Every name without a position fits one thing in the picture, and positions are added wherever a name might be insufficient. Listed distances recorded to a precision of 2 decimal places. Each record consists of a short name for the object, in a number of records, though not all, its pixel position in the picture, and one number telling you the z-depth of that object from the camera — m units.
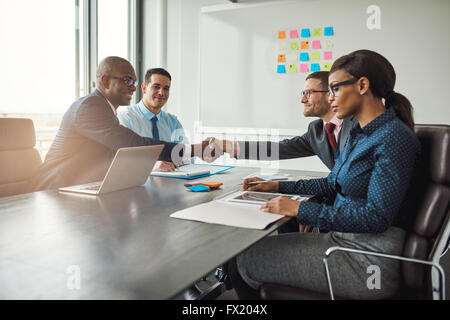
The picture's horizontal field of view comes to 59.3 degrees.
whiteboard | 3.51
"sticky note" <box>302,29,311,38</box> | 3.89
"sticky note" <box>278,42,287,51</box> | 4.01
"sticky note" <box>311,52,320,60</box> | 3.88
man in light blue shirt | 3.28
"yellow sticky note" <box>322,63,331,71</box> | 3.84
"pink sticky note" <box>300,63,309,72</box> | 3.93
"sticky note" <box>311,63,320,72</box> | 3.88
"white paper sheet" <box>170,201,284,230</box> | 1.32
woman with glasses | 1.32
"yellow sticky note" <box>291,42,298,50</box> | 3.96
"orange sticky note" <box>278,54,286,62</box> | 4.03
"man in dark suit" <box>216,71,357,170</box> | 2.57
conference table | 0.82
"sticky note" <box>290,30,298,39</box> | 3.96
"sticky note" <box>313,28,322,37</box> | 3.84
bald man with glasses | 2.44
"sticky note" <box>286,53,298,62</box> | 3.98
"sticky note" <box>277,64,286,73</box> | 4.04
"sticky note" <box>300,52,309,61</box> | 3.92
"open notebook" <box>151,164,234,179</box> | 2.33
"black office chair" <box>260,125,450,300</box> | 1.32
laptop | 1.78
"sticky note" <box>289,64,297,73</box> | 3.99
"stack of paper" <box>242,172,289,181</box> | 2.24
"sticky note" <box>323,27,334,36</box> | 3.80
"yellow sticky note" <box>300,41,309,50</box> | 3.91
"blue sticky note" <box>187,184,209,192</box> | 1.91
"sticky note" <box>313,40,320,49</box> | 3.86
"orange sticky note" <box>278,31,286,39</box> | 4.01
